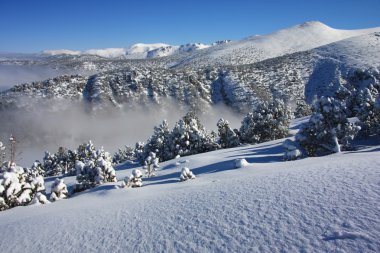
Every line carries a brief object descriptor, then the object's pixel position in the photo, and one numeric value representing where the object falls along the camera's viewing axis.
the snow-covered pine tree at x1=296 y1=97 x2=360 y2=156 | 25.62
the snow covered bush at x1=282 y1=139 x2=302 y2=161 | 23.14
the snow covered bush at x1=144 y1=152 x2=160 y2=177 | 26.44
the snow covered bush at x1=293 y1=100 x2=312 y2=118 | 85.31
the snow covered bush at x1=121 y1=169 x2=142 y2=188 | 17.91
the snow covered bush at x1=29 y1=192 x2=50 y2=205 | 15.49
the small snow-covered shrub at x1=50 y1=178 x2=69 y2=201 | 18.16
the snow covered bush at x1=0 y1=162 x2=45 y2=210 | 15.65
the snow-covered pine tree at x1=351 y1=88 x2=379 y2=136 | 28.61
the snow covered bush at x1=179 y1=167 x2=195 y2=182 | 17.85
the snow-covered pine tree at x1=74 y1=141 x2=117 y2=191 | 23.00
